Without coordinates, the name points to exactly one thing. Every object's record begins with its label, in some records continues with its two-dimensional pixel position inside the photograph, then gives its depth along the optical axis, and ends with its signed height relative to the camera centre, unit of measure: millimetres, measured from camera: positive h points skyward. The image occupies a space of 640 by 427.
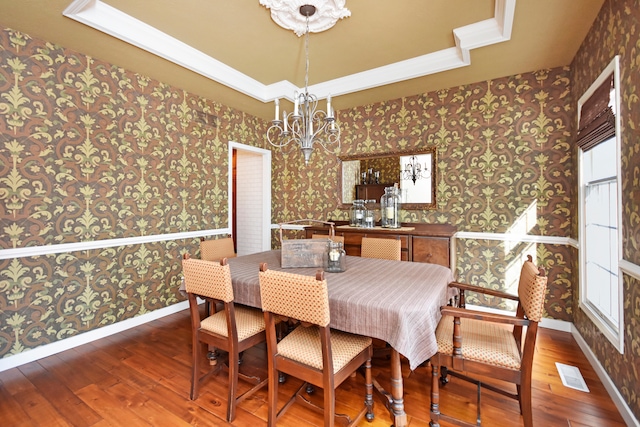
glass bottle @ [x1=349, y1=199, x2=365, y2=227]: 3840 -17
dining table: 1451 -501
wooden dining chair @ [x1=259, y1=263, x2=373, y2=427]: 1430 -739
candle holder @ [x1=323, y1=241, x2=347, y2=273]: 2170 -332
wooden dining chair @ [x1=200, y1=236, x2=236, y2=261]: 2930 -374
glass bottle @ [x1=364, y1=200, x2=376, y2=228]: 3744 -56
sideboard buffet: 3059 -295
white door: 5016 +246
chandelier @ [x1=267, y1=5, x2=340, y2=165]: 2275 +768
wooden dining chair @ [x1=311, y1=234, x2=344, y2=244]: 2976 -262
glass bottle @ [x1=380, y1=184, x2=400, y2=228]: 3580 +58
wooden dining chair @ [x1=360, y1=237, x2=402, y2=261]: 2824 -350
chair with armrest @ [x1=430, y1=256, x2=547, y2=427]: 1466 -742
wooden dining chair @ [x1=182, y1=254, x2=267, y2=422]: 1744 -741
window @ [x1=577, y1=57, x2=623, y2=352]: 1886 +78
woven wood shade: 1927 +704
